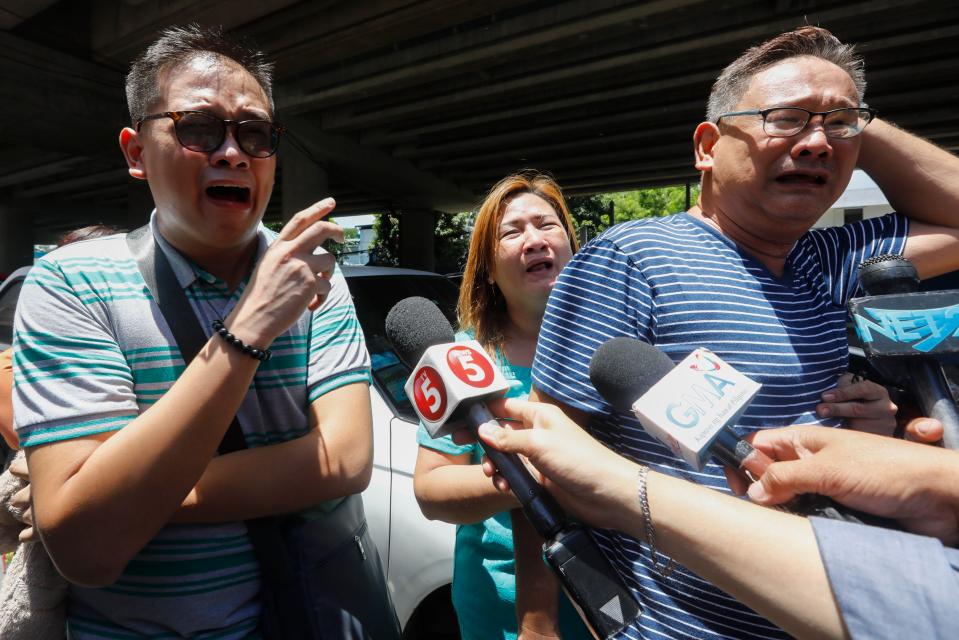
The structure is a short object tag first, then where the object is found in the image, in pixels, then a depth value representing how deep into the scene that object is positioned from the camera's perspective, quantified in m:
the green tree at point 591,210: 31.02
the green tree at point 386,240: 28.84
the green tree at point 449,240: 30.20
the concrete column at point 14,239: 29.88
